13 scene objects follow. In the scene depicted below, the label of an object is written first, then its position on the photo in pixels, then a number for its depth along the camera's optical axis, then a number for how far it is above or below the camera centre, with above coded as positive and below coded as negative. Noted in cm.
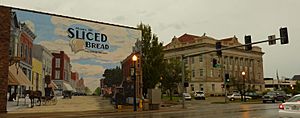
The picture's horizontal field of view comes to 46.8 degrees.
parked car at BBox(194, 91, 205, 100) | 6931 -214
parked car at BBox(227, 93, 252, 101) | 6465 -234
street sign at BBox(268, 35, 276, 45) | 2453 +316
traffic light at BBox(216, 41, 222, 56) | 2766 +311
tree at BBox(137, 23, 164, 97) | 4200 +342
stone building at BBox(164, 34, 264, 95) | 9138 +667
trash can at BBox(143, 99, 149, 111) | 3425 -190
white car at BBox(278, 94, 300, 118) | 1484 -106
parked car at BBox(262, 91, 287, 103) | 5028 -182
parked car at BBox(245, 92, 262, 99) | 7006 -215
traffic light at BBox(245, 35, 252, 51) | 2489 +326
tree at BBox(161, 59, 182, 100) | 5894 +170
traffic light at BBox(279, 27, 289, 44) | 2322 +316
